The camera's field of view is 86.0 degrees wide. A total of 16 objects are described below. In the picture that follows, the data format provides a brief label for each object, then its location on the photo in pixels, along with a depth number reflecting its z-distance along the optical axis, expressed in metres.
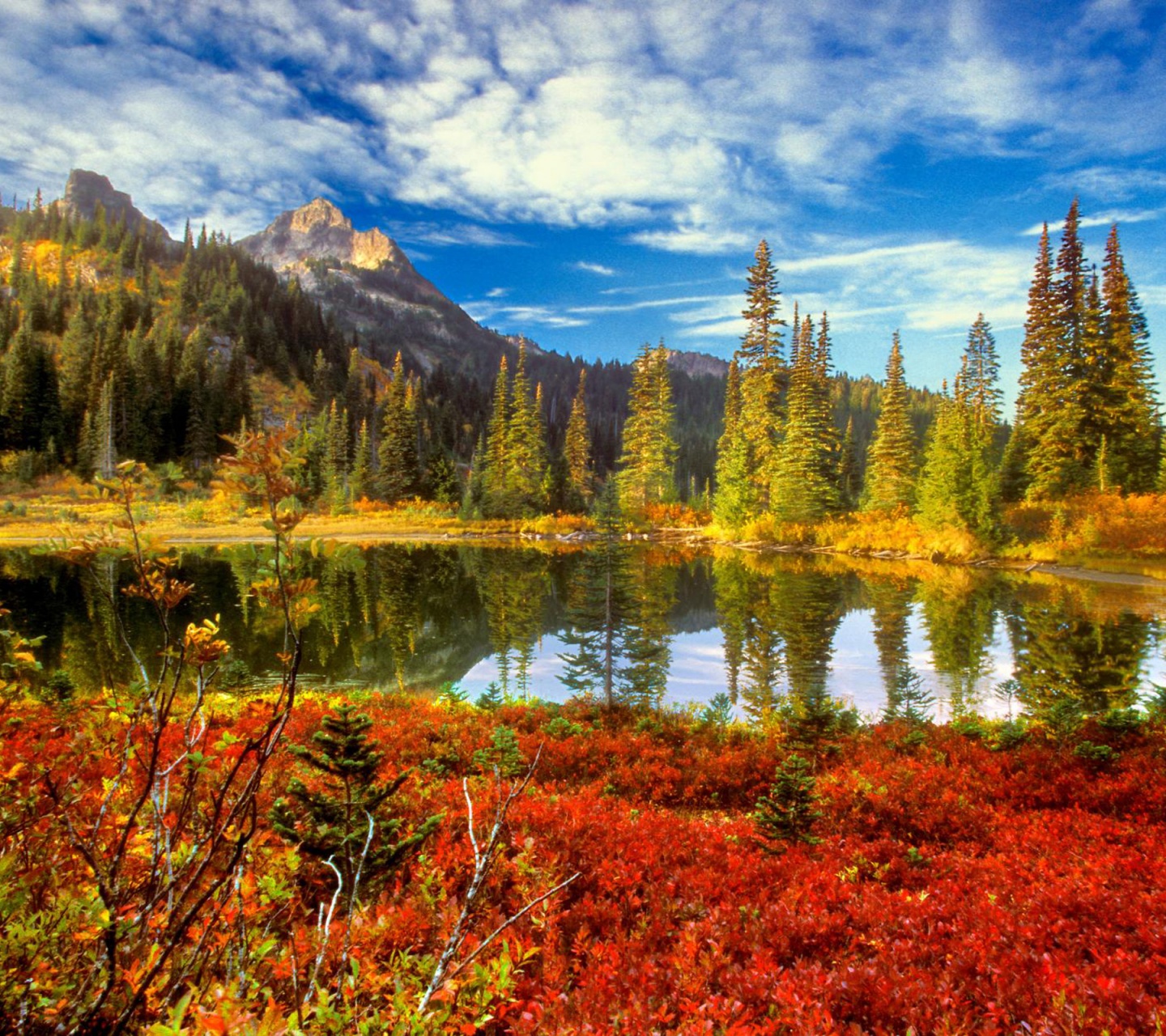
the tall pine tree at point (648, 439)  51.75
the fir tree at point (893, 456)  42.09
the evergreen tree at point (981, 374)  48.75
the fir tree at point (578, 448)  65.62
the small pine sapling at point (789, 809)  5.61
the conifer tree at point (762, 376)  42.41
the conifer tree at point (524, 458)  54.56
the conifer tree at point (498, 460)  53.56
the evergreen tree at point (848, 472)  52.45
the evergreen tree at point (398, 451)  59.66
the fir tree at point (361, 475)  60.12
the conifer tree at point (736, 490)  42.34
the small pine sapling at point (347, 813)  4.15
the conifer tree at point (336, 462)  56.84
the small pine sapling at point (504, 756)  6.86
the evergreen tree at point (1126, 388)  32.75
